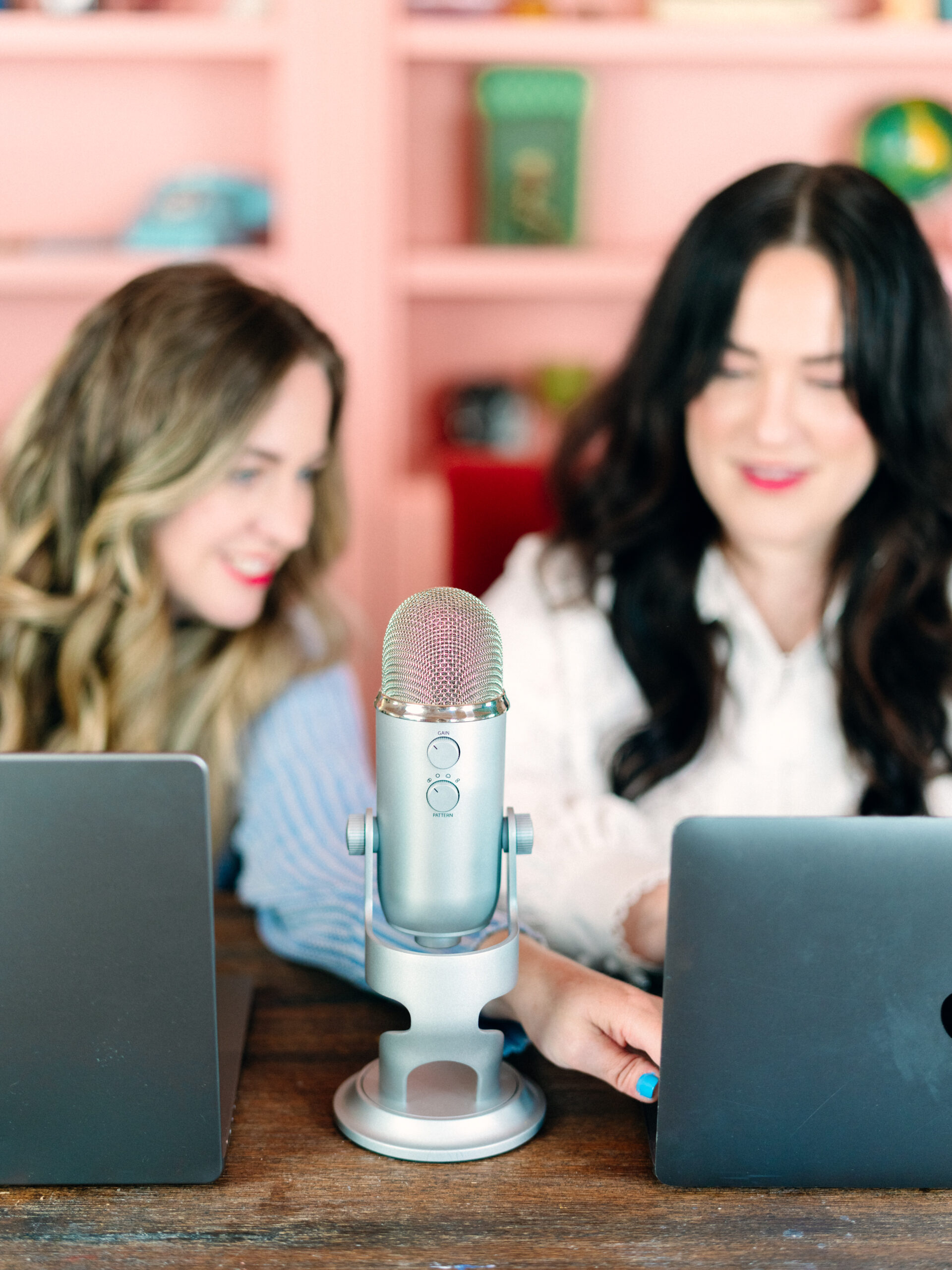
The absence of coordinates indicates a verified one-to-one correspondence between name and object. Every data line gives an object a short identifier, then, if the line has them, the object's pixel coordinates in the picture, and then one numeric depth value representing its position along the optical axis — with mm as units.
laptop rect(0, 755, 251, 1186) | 704
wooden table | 713
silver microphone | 764
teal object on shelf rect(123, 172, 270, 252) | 2473
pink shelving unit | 2365
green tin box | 2465
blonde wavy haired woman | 1366
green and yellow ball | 2545
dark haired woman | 1327
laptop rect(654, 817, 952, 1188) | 713
